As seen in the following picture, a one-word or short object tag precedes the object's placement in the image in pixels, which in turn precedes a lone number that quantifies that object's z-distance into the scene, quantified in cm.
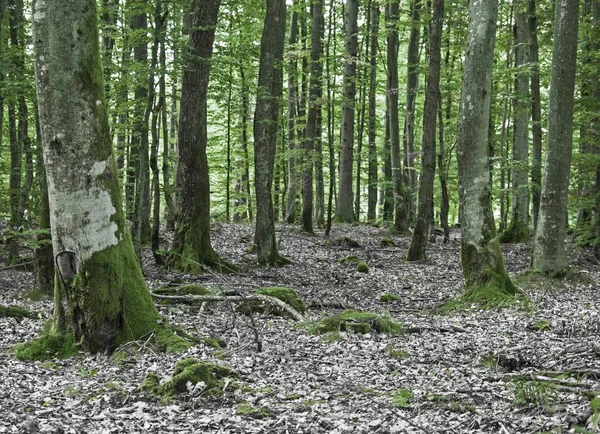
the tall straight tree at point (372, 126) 2141
